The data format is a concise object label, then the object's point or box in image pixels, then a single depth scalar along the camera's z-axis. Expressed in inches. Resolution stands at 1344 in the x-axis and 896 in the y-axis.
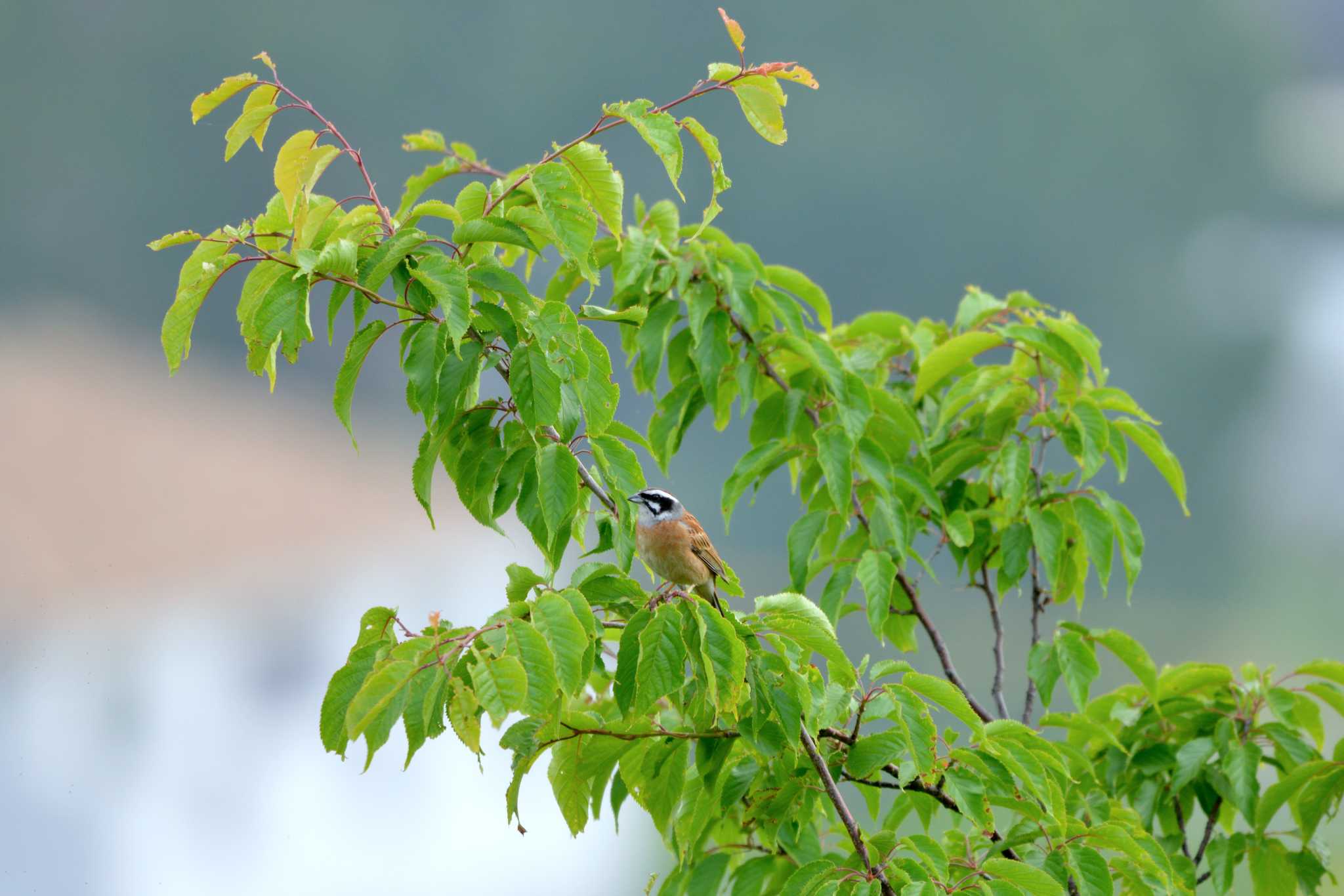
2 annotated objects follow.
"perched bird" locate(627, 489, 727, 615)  650.5
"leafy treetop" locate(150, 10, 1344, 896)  640.3
